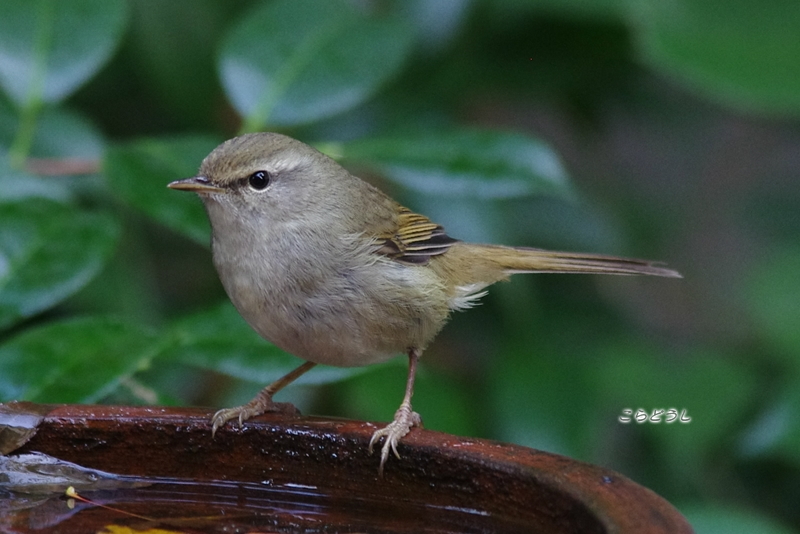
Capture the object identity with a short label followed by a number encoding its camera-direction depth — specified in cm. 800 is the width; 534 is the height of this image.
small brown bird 551
